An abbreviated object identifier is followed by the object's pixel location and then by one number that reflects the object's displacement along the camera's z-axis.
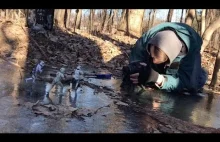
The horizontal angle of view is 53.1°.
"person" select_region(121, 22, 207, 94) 2.31
